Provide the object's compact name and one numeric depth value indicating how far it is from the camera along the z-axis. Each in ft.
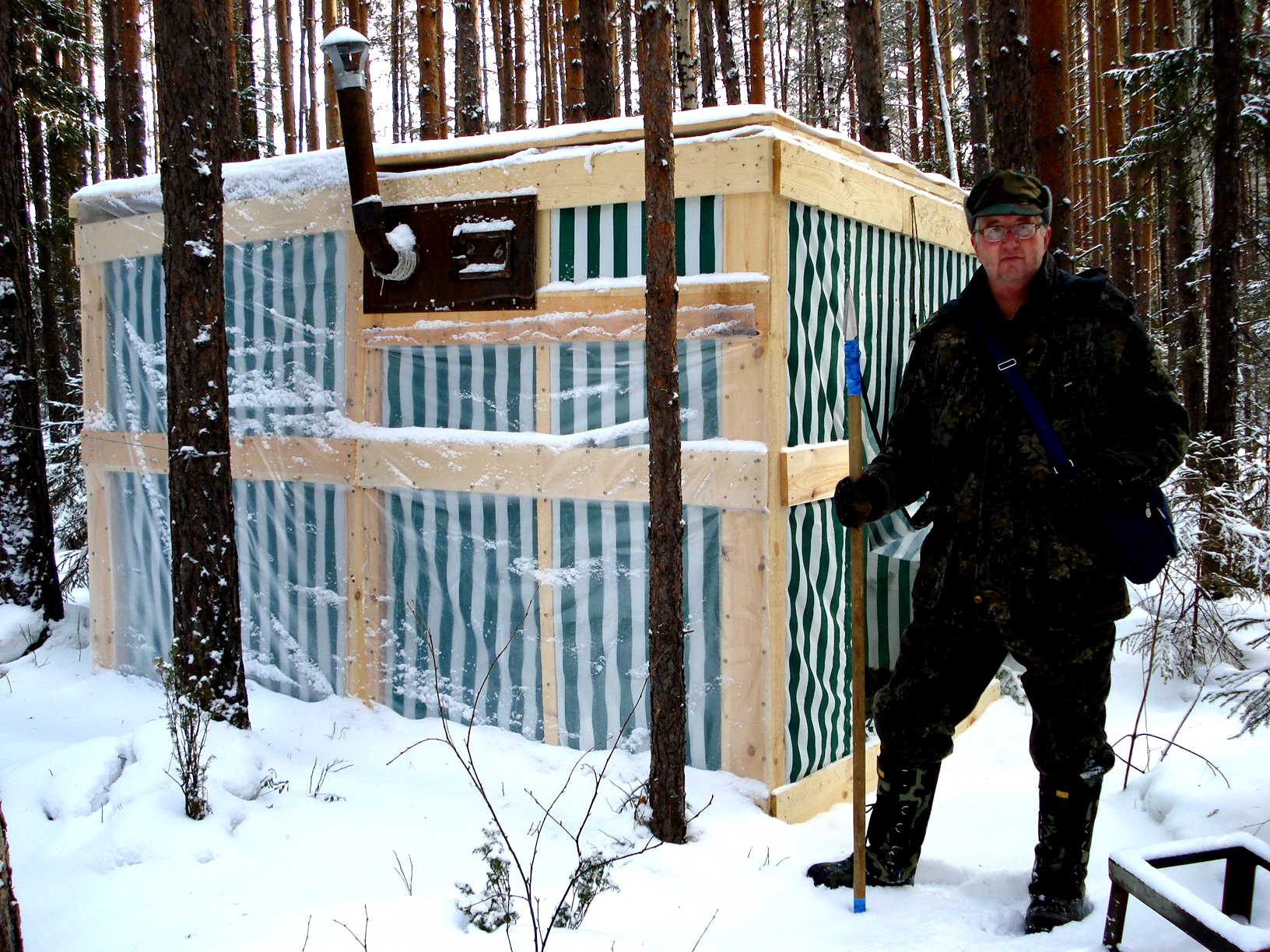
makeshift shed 13.55
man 9.77
